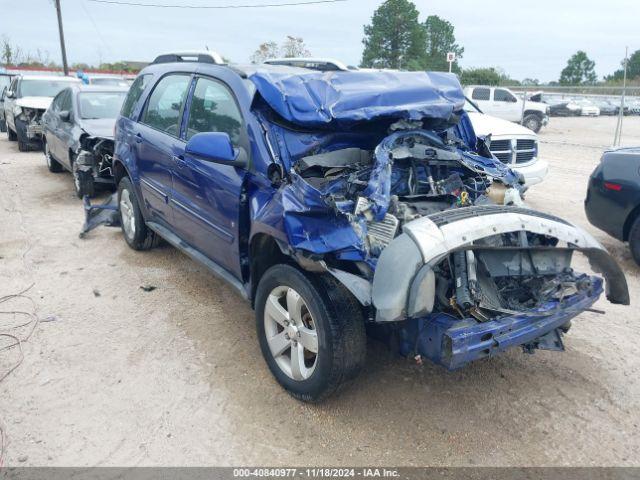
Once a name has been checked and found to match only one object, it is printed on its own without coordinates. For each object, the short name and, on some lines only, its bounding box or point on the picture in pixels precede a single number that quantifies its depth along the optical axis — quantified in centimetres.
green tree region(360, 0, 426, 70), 5403
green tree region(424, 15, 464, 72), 6750
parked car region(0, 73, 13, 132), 1899
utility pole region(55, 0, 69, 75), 3340
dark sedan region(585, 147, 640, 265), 533
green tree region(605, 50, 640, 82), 7639
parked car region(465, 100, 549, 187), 768
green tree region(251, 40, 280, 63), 3541
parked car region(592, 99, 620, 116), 3459
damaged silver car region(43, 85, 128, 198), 782
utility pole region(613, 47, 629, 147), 1487
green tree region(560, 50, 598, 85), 7475
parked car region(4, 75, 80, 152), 1304
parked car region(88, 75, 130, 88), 1583
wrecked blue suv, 274
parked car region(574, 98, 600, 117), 3322
